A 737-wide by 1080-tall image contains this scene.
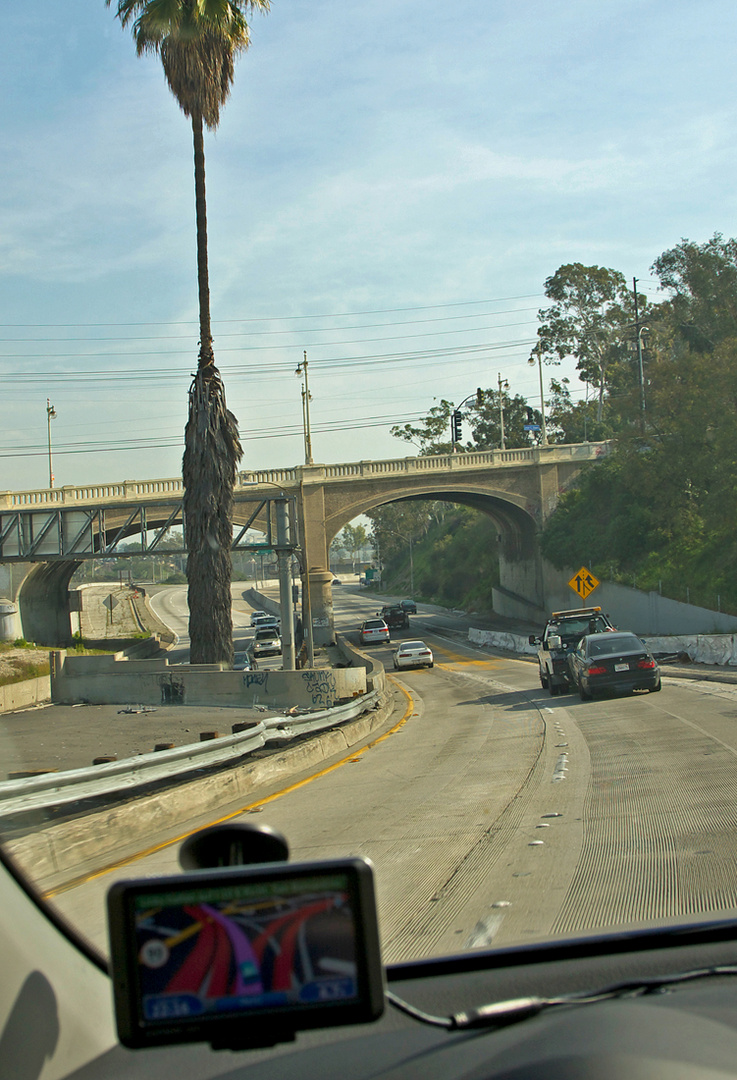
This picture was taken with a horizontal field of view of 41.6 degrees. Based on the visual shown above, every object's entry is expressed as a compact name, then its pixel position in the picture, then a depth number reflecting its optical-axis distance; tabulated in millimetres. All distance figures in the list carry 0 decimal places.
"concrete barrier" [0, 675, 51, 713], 32506
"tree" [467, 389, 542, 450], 107188
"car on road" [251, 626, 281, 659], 65812
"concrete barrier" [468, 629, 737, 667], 29891
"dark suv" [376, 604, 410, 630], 74188
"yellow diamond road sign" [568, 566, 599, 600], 39375
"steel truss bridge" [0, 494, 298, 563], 52531
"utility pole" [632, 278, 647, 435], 49884
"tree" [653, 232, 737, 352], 60344
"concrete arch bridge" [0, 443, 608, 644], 65812
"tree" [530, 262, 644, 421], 87188
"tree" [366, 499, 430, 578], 143625
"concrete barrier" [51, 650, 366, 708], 28516
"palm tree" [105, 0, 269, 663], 32156
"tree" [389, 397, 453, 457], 119688
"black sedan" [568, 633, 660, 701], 21750
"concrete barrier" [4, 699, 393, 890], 6594
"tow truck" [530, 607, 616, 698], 25250
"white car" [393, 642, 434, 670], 45375
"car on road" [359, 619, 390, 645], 64000
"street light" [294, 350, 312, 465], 70750
